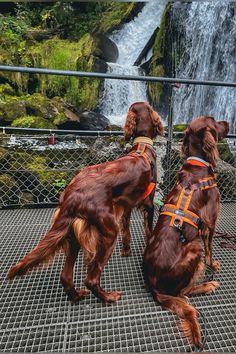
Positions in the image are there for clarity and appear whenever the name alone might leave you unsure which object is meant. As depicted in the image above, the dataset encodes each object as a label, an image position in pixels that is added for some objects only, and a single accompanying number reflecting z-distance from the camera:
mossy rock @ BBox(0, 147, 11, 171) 3.65
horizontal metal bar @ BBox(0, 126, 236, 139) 3.16
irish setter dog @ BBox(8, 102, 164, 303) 1.68
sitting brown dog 1.80
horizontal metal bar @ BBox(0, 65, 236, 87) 2.46
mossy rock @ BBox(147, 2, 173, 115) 9.99
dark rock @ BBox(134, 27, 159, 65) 11.32
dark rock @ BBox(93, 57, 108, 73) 9.85
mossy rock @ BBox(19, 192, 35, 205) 3.47
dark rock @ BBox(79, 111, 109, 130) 7.35
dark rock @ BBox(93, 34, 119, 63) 10.47
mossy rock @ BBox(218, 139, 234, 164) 5.17
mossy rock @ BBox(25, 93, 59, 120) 6.28
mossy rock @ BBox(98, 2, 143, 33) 12.18
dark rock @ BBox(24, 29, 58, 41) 10.17
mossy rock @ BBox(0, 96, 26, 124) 6.00
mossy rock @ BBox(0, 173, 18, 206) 3.45
